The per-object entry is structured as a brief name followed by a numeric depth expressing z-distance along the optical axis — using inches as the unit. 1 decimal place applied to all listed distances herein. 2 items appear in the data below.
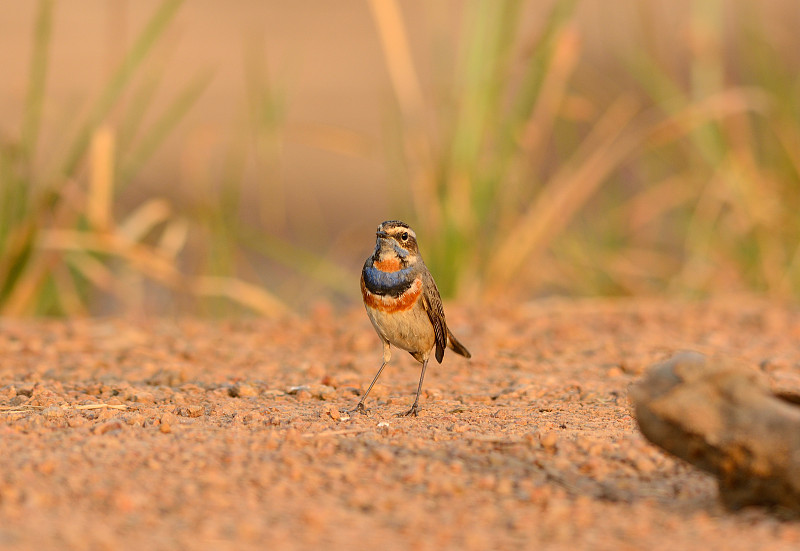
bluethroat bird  286.8
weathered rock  183.6
